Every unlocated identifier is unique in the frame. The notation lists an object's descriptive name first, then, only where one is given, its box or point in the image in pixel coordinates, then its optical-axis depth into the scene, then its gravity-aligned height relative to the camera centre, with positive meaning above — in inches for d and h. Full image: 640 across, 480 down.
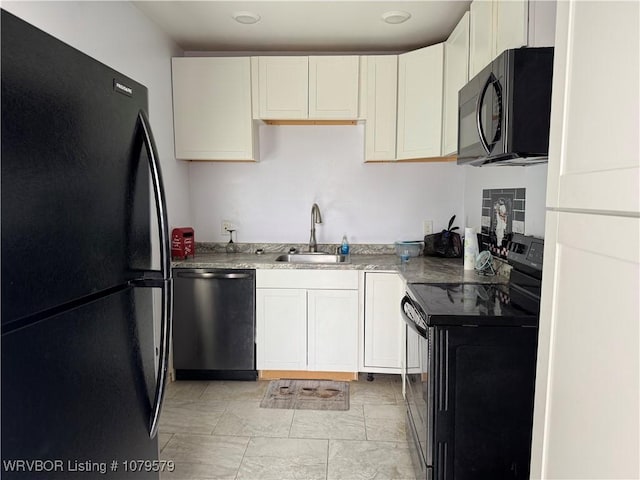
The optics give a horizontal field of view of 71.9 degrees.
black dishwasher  116.4 -32.5
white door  24.7 -3.5
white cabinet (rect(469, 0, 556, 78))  64.3 +28.0
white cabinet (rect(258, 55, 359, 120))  120.0 +30.7
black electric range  63.9 -27.8
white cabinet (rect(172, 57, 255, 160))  121.1 +24.8
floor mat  107.5 -50.1
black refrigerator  29.0 -5.7
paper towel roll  103.0 -11.1
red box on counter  121.1 -12.5
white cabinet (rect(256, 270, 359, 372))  116.3 -32.2
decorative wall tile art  90.7 -3.2
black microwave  60.8 +13.6
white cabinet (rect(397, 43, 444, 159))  111.4 +25.3
